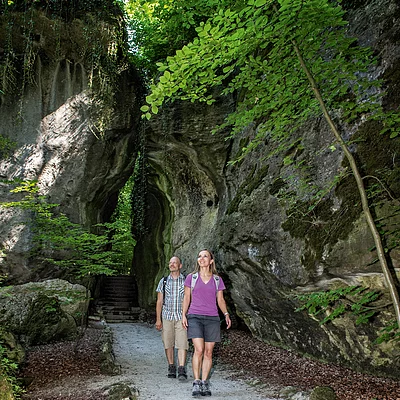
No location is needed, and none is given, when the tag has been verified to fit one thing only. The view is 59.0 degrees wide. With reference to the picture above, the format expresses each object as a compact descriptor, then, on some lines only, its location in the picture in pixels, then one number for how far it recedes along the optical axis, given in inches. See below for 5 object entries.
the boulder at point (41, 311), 285.1
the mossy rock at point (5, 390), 128.1
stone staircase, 581.6
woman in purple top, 173.5
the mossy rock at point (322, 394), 150.6
